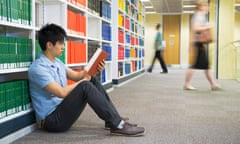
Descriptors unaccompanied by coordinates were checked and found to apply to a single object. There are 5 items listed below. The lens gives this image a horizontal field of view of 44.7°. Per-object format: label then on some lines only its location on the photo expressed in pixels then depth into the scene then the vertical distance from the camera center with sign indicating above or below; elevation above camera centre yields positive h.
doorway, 15.66 +1.21
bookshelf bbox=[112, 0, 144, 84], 5.73 +0.53
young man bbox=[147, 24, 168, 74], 9.84 +0.46
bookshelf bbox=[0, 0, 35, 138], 2.09 +0.02
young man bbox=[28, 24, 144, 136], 2.16 -0.26
